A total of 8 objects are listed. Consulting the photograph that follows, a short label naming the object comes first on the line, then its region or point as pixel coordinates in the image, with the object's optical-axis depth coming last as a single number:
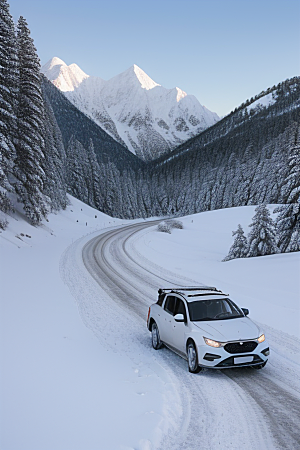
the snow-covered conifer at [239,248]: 26.49
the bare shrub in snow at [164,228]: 47.88
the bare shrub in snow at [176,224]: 54.09
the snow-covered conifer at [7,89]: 24.88
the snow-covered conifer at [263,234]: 24.55
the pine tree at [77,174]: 82.62
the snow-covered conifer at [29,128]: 29.41
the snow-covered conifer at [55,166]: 47.21
